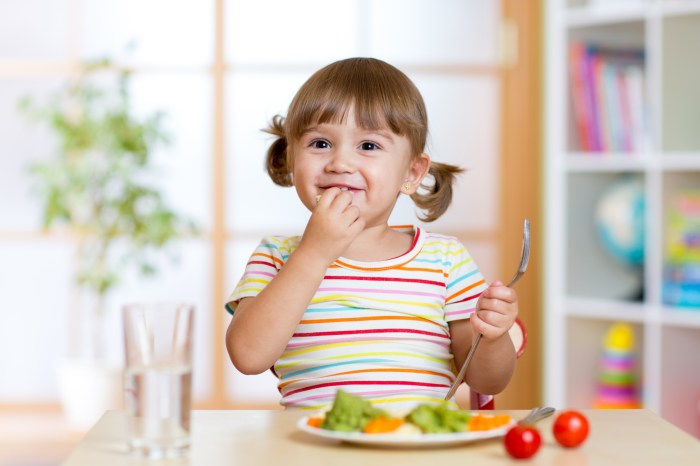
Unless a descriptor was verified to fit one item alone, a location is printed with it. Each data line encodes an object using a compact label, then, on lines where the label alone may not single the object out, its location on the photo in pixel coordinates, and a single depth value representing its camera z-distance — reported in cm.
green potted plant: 453
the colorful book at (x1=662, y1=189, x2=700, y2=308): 382
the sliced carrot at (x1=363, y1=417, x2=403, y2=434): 147
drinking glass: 143
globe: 408
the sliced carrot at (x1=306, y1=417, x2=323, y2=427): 153
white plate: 145
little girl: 188
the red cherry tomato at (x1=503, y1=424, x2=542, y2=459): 143
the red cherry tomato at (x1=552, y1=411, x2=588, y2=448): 148
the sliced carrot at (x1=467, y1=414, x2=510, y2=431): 151
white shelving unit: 390
